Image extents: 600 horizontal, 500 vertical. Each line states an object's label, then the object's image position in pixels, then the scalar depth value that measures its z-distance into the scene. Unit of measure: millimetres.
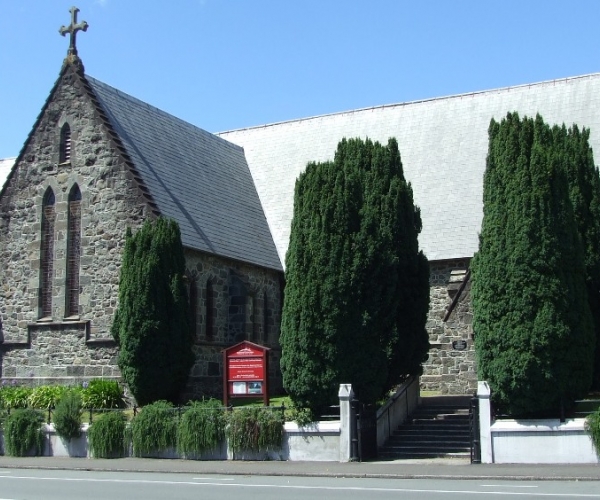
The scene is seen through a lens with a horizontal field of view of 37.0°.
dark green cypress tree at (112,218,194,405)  23609
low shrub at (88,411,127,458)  21734
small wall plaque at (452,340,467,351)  28078
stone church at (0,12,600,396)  26797
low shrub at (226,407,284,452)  20516
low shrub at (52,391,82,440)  22250
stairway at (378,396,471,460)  20625
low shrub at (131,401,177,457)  21312
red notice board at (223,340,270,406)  21625
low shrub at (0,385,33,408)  24750
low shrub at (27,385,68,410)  24531
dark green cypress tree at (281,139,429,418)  20469
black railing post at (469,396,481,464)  18953
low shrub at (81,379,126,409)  24547
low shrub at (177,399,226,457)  20859
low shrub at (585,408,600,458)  17969
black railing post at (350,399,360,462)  19844
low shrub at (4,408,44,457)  22594
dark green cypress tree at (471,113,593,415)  18766
